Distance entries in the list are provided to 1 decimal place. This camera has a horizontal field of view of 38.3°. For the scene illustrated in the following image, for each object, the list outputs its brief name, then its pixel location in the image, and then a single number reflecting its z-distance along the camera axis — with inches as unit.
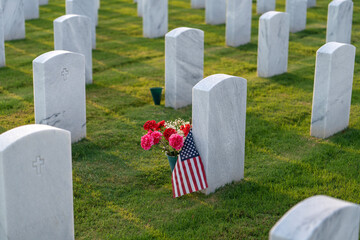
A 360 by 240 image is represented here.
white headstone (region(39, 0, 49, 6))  725.3
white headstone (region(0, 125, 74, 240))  174.6
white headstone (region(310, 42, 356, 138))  290.4
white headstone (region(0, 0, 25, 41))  514.7
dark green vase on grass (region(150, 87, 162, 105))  358.2
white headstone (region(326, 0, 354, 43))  472.1
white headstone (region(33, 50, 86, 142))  281.3
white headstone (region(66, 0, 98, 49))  498.9
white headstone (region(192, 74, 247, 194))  227.8
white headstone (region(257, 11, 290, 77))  410.9
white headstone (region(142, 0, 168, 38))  546.2
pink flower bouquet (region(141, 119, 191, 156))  235.3
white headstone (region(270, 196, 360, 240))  132.9
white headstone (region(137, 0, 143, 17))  651.3
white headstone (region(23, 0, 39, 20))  630.5
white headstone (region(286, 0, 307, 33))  565.9
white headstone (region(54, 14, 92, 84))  380.2
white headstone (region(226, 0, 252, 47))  514.3
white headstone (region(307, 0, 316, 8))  695.7
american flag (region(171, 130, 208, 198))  231.3
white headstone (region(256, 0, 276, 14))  657.0
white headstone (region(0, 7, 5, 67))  430.3
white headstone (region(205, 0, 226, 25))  608.1
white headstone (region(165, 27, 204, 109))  351.6
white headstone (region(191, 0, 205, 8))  709.9
